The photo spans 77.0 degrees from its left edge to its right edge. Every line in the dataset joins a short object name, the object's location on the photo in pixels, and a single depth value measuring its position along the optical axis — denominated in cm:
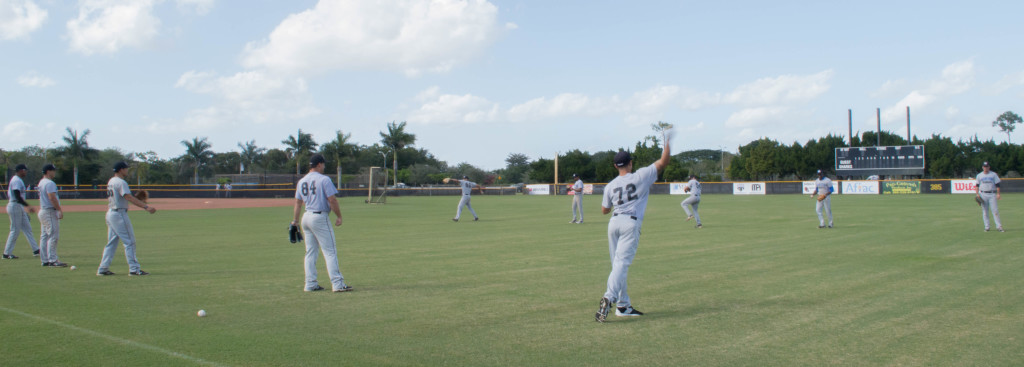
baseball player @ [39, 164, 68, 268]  1037
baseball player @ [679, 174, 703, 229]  1866
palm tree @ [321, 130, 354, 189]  8994
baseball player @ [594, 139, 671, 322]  623
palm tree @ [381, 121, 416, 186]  9025
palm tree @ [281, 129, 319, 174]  9200
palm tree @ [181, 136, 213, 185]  9894
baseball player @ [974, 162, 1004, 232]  1480
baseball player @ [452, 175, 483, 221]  2238
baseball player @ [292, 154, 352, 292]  780
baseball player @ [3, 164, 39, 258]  1068
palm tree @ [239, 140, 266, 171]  11225
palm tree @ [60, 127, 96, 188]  8025
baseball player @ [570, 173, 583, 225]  2102
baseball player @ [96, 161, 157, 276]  918
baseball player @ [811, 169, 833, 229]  1694
